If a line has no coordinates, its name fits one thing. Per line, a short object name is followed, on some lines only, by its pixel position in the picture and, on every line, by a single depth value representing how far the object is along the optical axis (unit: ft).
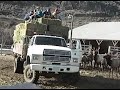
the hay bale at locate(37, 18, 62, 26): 55.06
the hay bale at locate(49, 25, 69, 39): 54.03
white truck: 44.24
